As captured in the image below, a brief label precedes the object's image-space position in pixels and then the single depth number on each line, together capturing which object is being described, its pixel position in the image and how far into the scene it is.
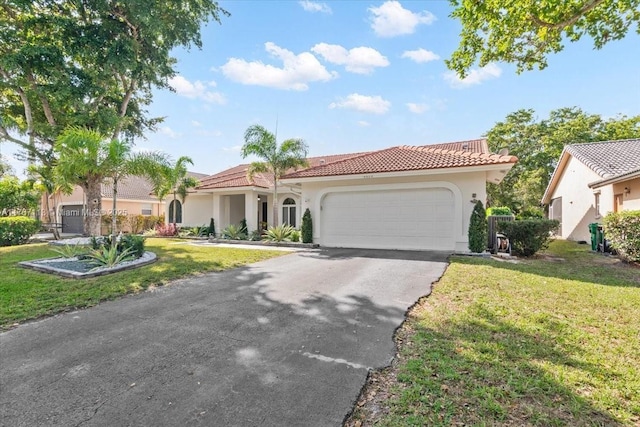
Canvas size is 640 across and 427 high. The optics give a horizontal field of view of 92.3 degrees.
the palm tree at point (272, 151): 15.65
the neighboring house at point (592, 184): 12.65
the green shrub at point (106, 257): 8.41
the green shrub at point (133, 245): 9.71
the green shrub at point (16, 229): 15.04
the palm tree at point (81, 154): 9.08
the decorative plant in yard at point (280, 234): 15.41
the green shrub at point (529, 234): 10.87
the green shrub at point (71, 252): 9.55
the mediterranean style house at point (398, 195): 12.04
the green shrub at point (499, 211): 17.20
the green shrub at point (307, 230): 14.56
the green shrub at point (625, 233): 9.48
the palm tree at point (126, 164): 9.30
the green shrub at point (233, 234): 17.27
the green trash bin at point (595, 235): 13.09
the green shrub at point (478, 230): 11.66
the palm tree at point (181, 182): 17.94
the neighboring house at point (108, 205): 26.11
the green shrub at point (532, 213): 23.52
